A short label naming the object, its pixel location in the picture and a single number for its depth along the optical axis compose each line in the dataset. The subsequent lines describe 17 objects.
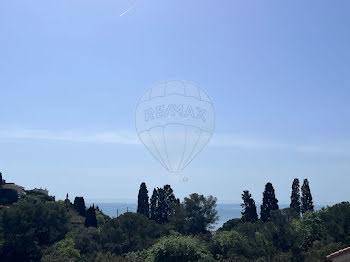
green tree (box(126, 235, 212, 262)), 37.91
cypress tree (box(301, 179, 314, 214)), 75.11
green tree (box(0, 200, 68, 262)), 48.87
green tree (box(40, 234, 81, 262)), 40.05
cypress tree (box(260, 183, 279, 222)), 71.62
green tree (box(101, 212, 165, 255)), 49.47
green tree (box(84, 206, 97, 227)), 72.50
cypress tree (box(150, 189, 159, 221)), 75.68
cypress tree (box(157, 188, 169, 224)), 75.62
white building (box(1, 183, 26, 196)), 89.41
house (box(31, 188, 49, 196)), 99.69
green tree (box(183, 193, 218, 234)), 68.19
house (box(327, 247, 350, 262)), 17.58
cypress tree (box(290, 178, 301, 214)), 76.44
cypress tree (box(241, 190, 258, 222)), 71.35
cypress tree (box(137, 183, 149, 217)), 77.06
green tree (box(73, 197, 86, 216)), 86.12
